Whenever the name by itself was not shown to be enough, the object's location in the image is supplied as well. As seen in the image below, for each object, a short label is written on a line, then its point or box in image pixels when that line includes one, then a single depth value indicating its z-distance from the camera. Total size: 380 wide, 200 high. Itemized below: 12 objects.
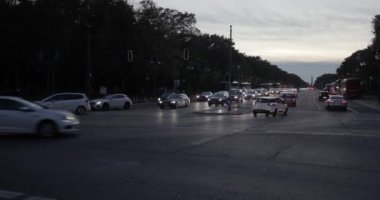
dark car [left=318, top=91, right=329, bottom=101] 89.56
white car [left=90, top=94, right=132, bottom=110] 47.25
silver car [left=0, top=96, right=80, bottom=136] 18.88
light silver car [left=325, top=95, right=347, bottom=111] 50.96
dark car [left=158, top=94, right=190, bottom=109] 53.09
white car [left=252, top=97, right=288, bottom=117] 39.25
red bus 92.12
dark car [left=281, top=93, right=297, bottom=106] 61.22
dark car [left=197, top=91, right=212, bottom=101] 81.60
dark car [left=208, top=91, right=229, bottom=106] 62.66
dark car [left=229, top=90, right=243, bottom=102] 65.56
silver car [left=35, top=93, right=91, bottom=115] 37.50
